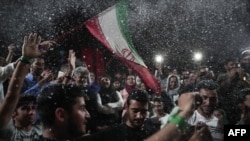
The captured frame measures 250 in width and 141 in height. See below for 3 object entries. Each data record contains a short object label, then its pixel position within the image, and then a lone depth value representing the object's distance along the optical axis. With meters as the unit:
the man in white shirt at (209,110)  3.96
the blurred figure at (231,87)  4.91
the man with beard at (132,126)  2.88
